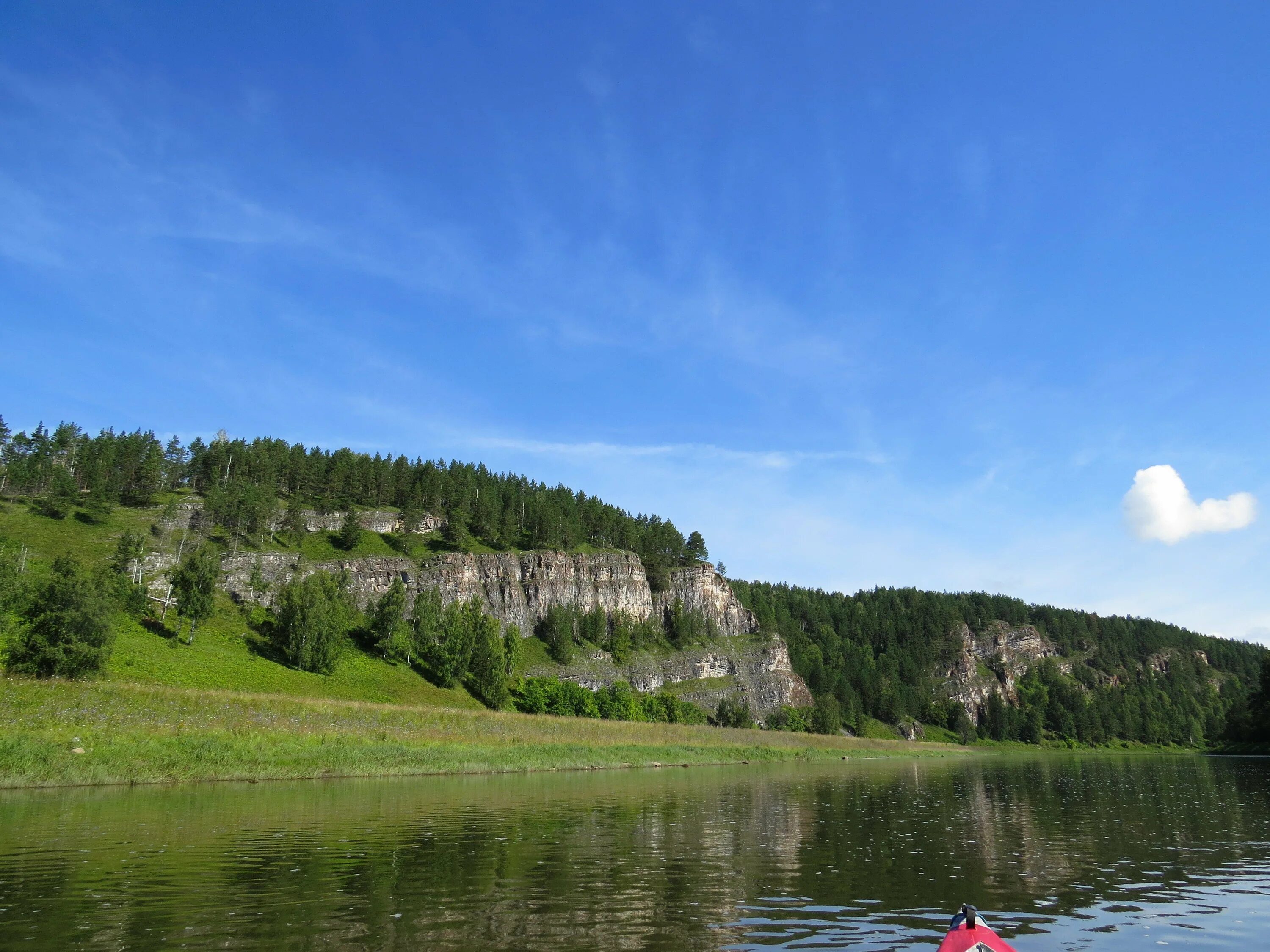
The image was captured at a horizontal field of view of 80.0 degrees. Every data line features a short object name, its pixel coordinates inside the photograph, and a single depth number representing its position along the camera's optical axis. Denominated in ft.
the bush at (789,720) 608.19
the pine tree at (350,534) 538.88
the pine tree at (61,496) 463.42
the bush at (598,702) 453.58
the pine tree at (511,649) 493.36
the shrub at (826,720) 619.26
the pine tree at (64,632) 218.59
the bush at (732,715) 556.92
